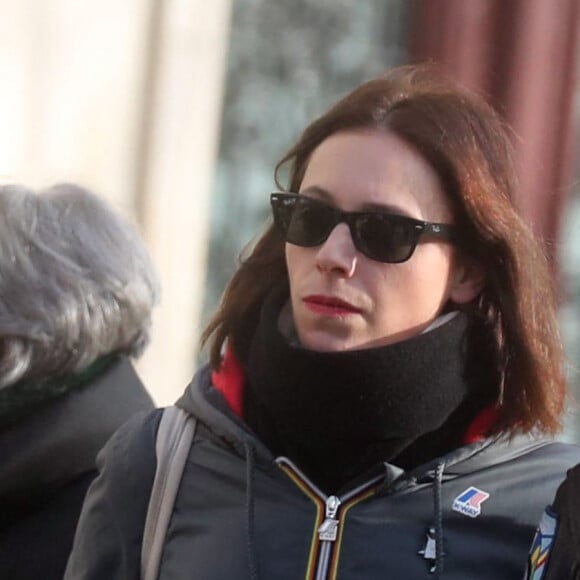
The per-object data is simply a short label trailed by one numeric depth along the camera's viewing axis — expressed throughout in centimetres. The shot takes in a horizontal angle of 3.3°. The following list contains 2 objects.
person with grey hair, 805
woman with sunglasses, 785
